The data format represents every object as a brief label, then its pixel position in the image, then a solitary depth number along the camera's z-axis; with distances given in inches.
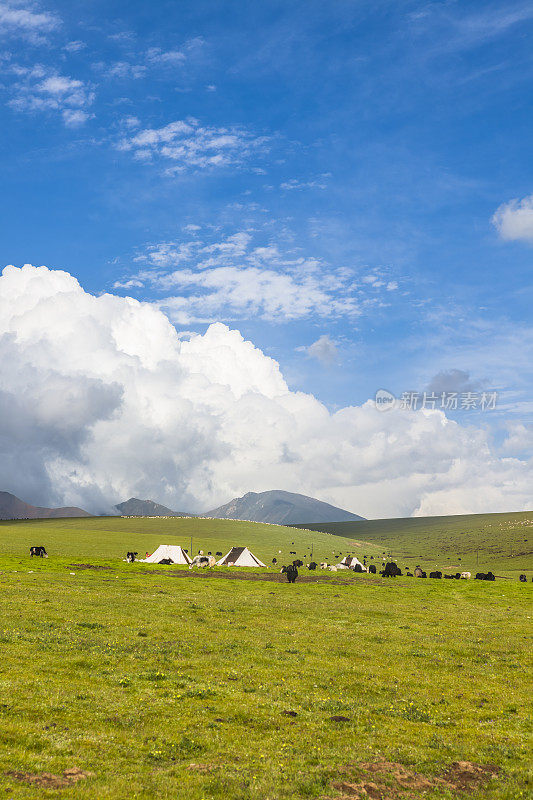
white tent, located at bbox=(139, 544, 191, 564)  4013.3
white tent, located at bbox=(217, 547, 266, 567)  4040.4
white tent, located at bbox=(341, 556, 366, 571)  4761.3
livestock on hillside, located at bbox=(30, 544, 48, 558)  3479.8
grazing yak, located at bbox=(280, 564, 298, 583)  2997.0
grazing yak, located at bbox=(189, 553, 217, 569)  3833.7
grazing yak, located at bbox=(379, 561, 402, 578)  3880.4
